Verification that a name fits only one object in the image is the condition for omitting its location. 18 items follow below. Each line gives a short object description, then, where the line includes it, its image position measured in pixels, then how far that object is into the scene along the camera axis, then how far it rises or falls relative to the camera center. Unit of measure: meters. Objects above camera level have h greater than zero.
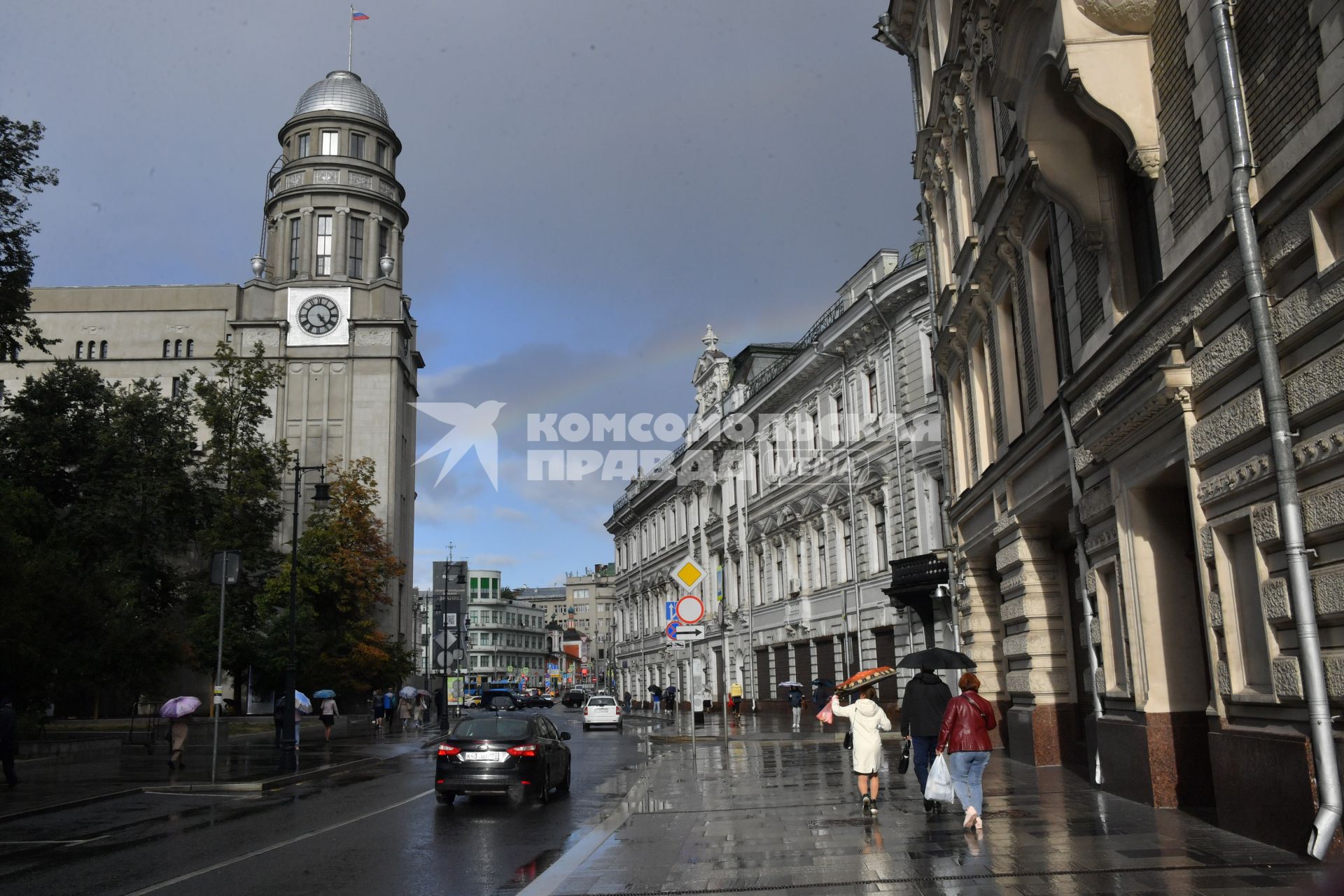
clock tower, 68.81 +24.02
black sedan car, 16.36 -1.06
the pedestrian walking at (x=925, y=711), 13.87 -0.49
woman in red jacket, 11.32 -0.72
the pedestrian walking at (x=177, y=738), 24.23 -0.84
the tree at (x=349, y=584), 52.62 +4.98
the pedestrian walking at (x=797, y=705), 36.62 -0.98
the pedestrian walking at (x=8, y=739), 20.83 -0.65
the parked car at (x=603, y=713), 46.78 -1.27
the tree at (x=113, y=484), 41.28 +9.44
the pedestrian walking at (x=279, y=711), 34.38 -0.54
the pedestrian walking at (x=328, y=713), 39.75 -0.73
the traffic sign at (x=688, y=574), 24.86 +2.27
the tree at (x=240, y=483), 52.25 +9.76
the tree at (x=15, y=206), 22.55 +9.75
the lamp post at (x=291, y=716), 24.03 -0.49
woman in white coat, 13.22 -0.79
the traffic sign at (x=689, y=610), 24.08 +1.44
